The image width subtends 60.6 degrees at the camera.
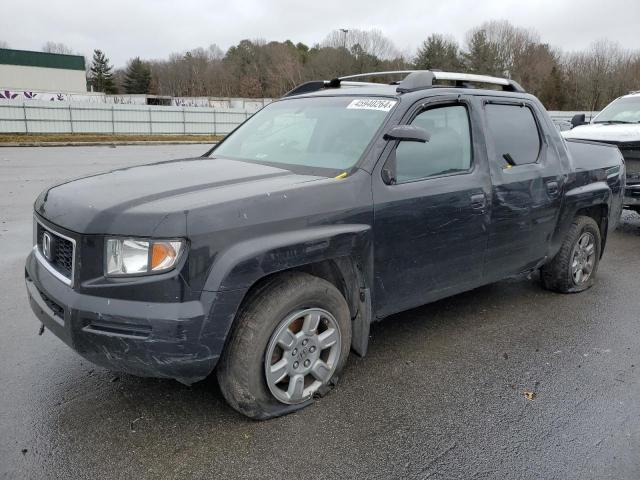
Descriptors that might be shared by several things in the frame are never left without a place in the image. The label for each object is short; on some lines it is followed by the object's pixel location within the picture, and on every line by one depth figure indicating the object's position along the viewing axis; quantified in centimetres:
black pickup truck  265
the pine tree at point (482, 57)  7230
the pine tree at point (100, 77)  11150
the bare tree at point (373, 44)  9532
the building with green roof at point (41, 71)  7406
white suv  769
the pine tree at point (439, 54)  7461
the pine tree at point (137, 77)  11206
